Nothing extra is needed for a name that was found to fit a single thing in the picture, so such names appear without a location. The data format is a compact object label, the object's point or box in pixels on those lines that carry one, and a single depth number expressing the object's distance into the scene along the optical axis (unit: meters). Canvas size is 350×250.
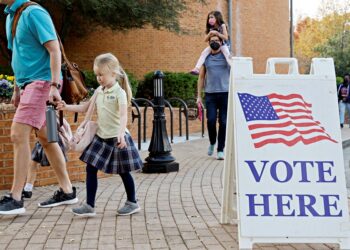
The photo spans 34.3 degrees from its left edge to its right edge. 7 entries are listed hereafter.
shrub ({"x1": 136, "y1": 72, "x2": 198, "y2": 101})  19.33
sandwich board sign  3.84
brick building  21.45
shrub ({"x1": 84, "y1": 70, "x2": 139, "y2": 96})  16.82
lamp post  8.06
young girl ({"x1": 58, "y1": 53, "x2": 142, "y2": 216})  5.05
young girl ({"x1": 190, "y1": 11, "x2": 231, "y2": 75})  8.87
